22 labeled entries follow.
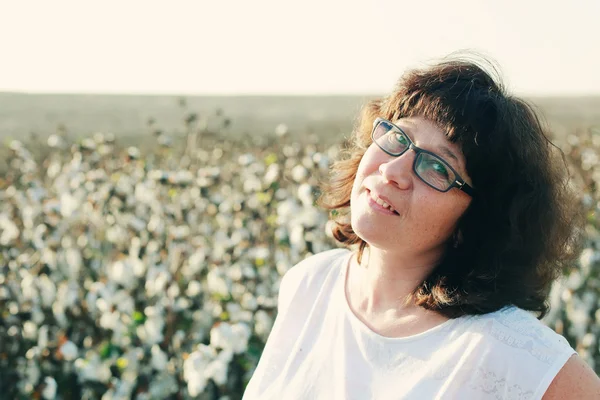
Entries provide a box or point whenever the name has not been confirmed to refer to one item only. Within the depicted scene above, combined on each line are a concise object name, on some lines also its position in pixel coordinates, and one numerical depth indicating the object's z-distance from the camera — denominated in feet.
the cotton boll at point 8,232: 11.99
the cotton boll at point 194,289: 10.69
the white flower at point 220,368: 8.18
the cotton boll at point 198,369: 8.29
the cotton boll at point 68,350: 9.40
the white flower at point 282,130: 14.39
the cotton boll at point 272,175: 12.28
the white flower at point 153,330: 9.50
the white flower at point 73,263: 12.20
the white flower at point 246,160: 13.35
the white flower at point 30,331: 10.37
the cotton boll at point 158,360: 9.32
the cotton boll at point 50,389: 9.07
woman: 4.40
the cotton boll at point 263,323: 10.00
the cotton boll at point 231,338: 8.29
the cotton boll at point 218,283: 10.66
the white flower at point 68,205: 12.50
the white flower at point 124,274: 10.77
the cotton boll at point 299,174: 12.46
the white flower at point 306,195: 11.51
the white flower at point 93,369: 8.97
